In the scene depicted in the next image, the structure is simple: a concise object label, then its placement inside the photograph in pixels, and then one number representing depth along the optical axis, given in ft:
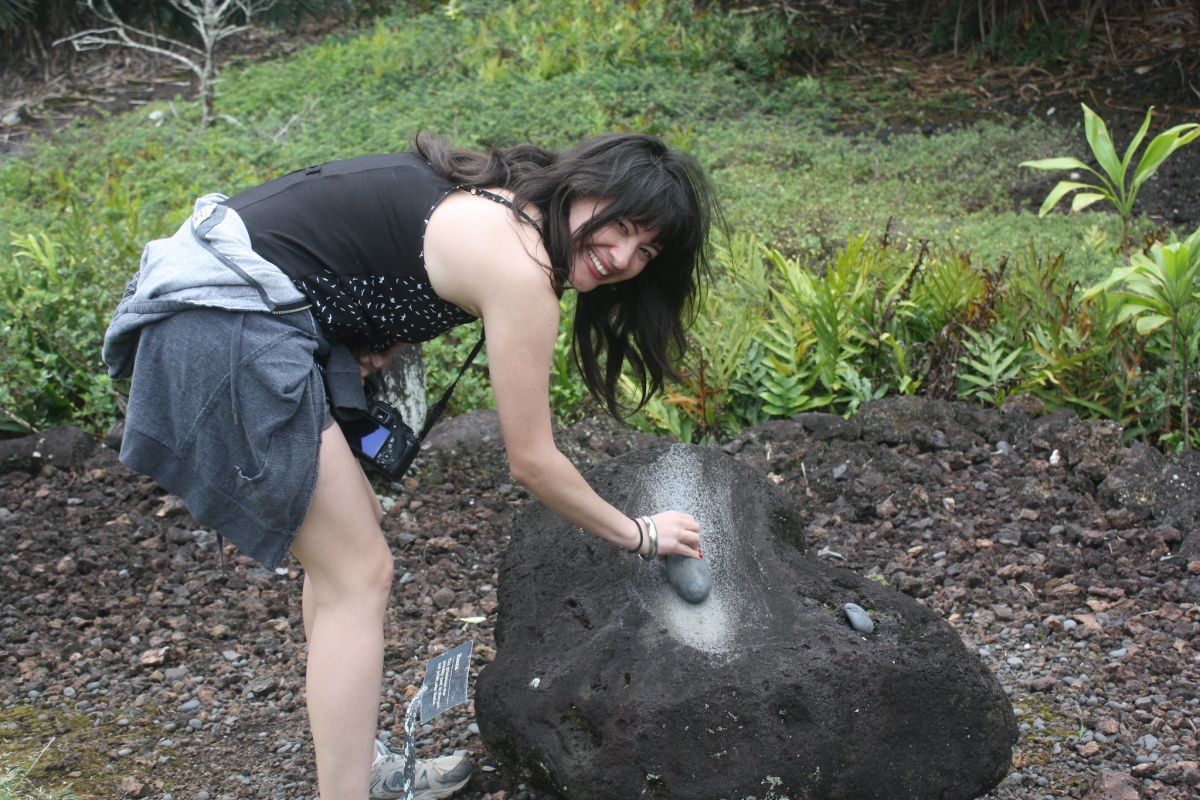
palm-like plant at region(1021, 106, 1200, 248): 12.91
